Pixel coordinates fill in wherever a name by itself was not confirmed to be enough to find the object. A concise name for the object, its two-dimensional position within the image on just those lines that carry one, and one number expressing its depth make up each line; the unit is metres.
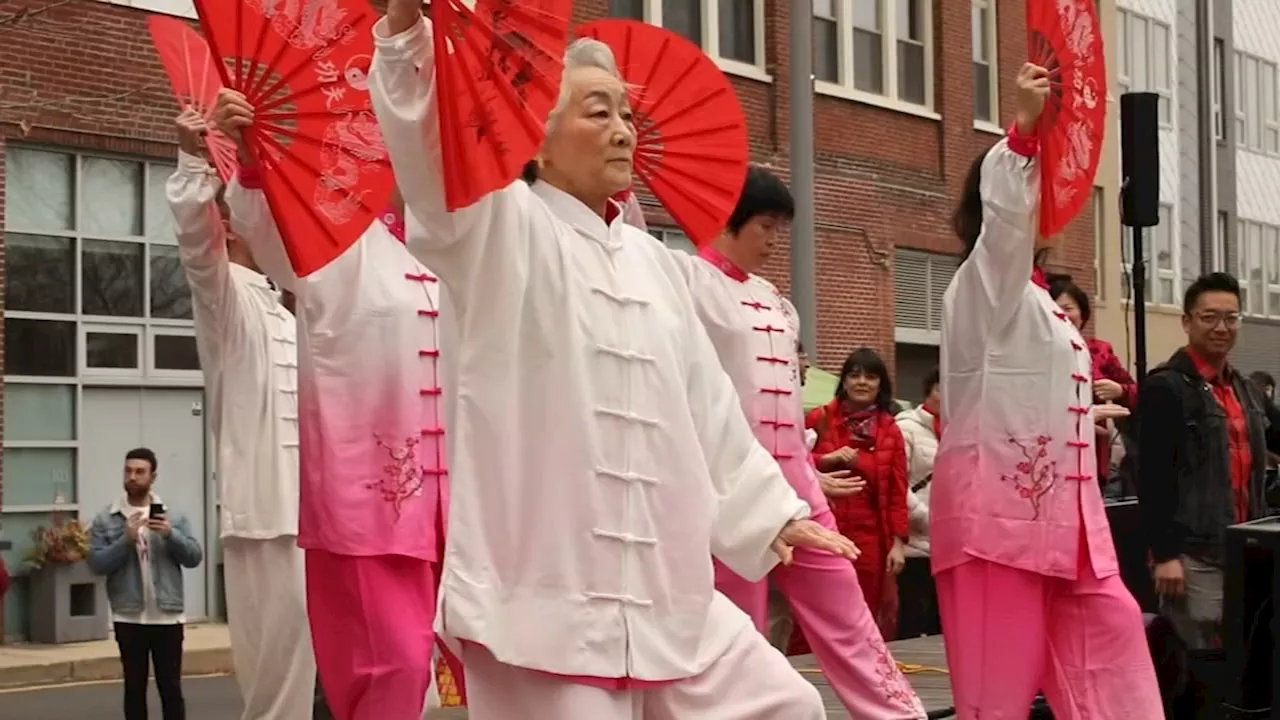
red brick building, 16.06
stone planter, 15.93
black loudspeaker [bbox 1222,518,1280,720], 6.88
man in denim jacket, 9.40
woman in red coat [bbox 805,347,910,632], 10.68
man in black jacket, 7.86
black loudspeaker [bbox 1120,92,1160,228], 11.80
